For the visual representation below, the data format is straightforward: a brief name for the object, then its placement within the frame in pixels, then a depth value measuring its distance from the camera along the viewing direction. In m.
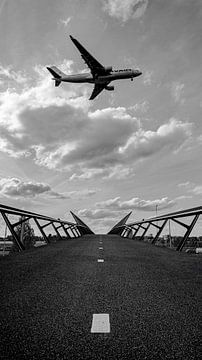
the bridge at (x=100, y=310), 2.19
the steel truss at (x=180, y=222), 8.88
